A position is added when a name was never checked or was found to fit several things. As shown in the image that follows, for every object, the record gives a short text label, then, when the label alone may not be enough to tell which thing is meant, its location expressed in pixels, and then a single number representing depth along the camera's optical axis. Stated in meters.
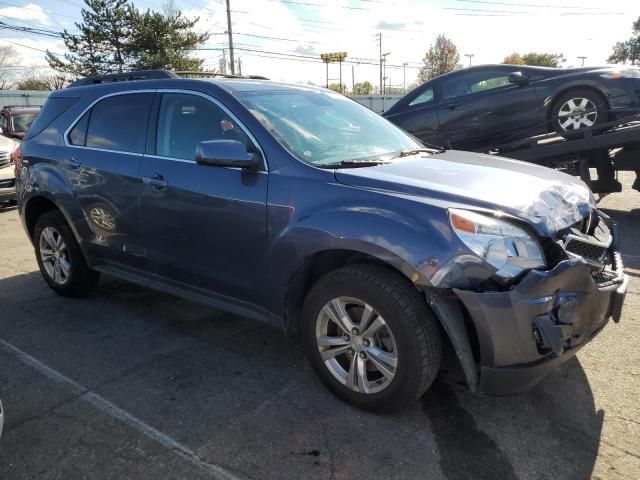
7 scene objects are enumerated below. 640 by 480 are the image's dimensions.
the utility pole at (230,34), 38.84
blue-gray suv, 2.47
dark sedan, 6.90
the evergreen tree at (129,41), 35.44
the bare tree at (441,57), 67.75
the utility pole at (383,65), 74.10
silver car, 9.64
